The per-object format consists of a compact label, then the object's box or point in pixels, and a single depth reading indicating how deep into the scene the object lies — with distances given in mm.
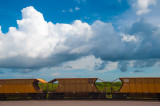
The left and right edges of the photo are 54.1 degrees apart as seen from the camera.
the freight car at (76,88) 24453
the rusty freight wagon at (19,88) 25438
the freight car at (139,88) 23609
